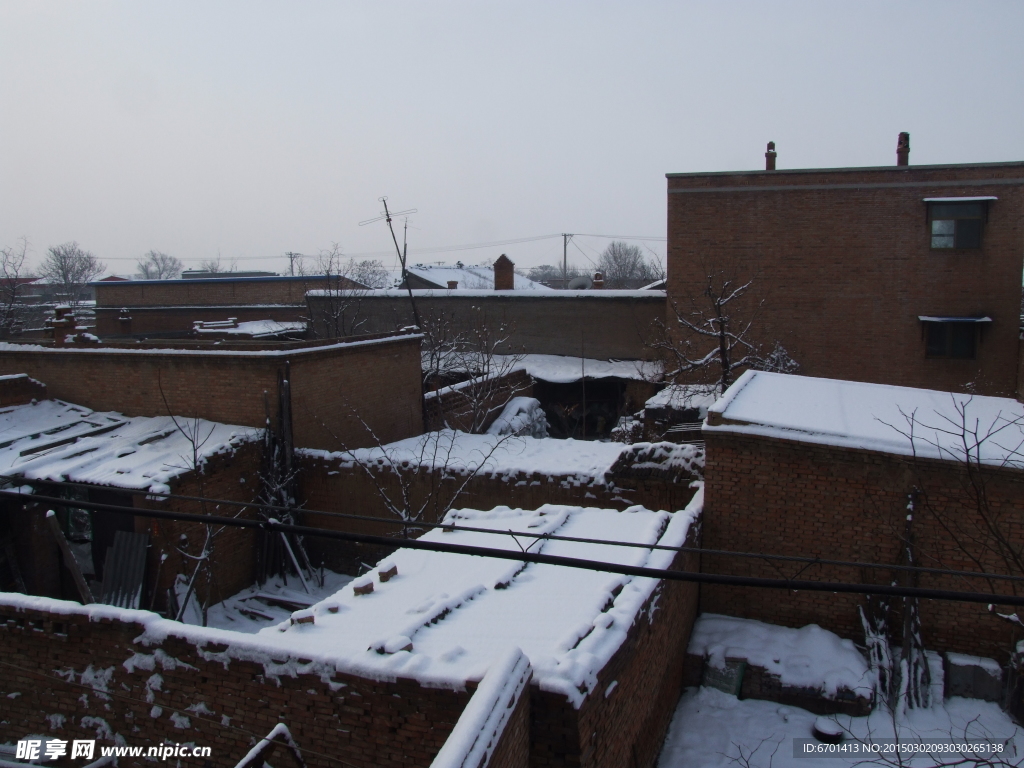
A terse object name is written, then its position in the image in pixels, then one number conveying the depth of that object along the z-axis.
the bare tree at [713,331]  18.98
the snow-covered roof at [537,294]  22.73
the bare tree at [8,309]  29.25
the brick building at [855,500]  7.57
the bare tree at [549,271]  142.40
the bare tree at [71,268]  61.01
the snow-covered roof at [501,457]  11.16
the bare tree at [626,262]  98.36
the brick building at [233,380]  12.29
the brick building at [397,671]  4.77
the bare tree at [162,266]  123.45
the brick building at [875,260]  18.19
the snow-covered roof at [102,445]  10.56
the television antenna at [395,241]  21.45
